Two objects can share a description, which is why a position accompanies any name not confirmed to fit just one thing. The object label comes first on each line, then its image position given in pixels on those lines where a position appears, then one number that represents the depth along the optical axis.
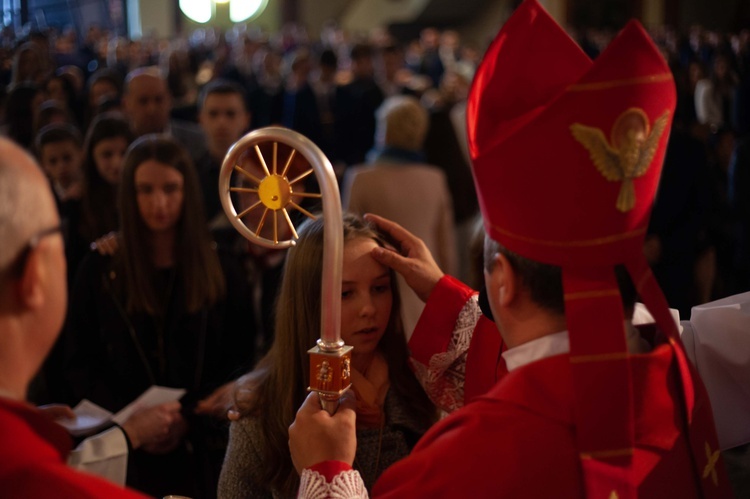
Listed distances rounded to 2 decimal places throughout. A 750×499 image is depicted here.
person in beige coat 4.38
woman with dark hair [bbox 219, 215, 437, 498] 1.88
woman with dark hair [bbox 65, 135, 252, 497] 2.84
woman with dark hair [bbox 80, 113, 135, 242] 3.74
